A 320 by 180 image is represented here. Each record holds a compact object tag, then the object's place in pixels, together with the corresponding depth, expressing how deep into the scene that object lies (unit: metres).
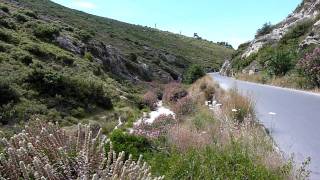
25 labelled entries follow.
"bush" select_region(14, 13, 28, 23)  23.29
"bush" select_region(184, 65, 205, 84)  25.71
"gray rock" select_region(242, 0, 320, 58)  29.65
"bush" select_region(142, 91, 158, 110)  17.10
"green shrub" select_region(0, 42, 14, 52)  17.19
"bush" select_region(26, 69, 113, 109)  14.55
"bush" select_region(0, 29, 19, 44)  18.65
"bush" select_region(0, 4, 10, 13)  23.45
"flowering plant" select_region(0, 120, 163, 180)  2.29
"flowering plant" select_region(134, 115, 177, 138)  6.28
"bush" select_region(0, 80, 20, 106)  12.43
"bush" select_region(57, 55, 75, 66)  18.92
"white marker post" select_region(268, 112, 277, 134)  6.31
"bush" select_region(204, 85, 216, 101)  12.43
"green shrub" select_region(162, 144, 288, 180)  3.57
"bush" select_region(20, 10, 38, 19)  25.74
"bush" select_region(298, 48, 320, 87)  15.13
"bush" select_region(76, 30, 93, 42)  26.29
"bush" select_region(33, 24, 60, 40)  21.85
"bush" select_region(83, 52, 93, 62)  22.81
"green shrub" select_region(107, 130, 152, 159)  5.52
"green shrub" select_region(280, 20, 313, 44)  26.13
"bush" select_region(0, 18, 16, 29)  20.85
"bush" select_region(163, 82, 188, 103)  17.22
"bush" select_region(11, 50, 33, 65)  16.42
